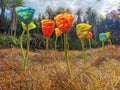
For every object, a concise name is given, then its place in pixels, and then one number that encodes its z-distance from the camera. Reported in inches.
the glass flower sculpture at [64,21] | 31.2
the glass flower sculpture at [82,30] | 38.3
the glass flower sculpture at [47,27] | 37.9
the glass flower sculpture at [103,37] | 75.7
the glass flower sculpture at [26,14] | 35.1
